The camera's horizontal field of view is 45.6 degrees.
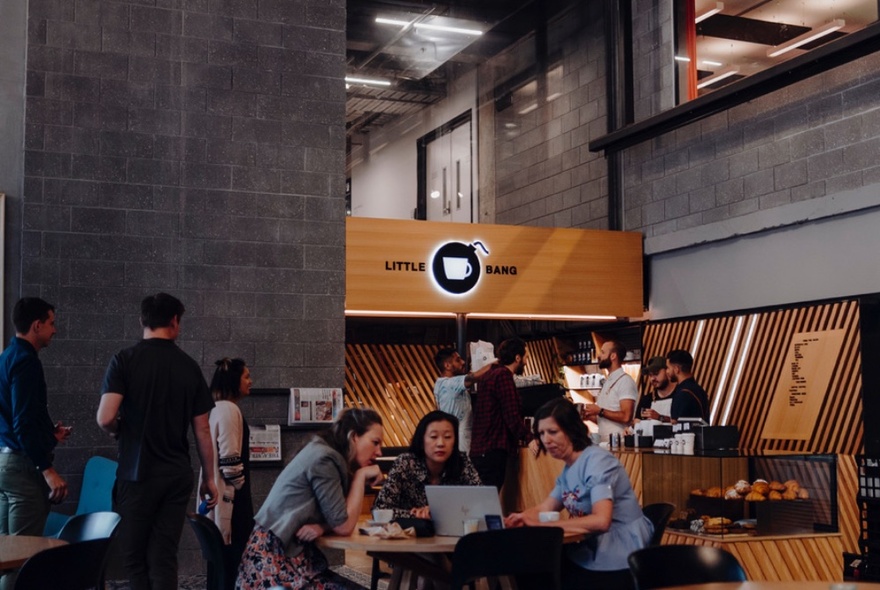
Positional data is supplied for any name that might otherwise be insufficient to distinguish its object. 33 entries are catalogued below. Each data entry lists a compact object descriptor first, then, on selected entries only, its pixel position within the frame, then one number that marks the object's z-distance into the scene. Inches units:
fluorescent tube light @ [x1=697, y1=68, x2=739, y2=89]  373.6
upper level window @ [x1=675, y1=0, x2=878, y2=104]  329.7
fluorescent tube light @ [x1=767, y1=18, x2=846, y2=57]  328.2
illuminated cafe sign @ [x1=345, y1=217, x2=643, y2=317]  373.1
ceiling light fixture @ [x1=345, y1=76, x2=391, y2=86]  440.1
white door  454.6
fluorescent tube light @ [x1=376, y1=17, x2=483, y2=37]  442.3
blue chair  277.0
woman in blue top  169.9
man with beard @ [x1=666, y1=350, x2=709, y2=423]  297.4
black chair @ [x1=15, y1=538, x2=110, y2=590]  129.0
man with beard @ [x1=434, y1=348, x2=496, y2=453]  328.2
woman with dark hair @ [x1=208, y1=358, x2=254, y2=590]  226.4
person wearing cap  324.2
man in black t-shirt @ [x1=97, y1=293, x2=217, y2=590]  187.9
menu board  329.4
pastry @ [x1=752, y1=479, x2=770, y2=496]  218.7
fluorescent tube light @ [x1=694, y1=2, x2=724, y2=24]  384.4
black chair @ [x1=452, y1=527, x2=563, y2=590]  153.9
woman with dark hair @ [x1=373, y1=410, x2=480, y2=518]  202.7
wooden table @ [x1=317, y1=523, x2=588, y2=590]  160.9
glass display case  218.5
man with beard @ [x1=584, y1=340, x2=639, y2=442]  309.3
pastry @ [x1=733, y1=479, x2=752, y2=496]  219.5
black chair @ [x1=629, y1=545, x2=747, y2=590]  134.9
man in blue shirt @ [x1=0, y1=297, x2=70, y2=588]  198.8
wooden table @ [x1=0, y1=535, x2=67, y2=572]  139.9
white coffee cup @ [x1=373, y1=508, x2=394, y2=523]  181.2
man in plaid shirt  308.0
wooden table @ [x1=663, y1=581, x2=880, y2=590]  124.3
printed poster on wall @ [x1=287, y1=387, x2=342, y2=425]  313.1
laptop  172.4
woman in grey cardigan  164.9
